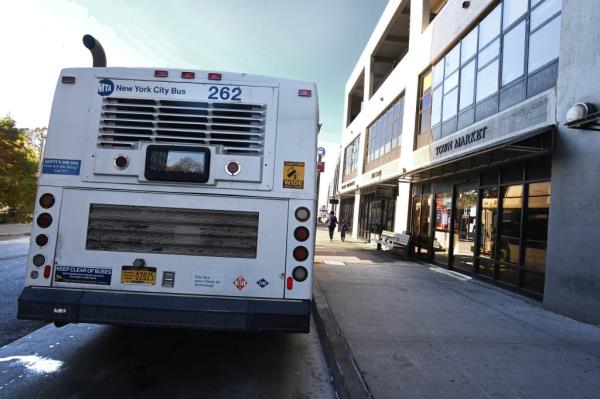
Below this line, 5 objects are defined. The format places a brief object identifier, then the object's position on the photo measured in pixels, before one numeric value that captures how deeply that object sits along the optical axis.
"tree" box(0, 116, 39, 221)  23.21
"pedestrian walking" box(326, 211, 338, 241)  23.20
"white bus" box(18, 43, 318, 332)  3.80
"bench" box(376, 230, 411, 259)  14.88
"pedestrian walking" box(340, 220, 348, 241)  24.44
